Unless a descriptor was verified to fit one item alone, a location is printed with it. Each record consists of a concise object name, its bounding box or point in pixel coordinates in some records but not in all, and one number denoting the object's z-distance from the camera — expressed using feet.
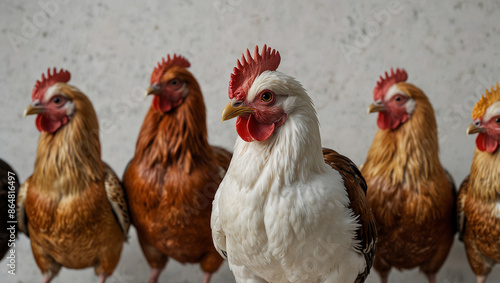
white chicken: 4.67
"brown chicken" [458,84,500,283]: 6.52
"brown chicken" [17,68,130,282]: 6.86
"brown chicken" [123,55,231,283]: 6.95
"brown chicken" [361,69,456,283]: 6.82
